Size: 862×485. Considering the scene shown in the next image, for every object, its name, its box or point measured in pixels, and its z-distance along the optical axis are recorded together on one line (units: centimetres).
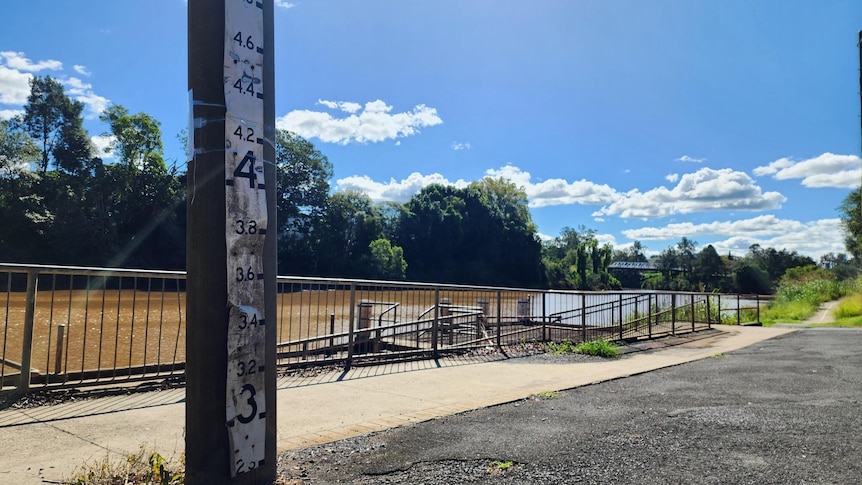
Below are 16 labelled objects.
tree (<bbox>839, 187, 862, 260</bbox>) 5306
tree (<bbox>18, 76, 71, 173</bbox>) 5194
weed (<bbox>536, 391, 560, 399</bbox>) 660
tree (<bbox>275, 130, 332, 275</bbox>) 6188
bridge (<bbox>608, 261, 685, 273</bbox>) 13538
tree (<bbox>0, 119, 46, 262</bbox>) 4322
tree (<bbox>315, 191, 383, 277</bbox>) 6488
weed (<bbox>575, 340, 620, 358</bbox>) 1110
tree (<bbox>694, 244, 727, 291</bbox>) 9799
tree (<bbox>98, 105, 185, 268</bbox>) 4934
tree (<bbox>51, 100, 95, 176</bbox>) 4956
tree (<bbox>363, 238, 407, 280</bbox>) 6562
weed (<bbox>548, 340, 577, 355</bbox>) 1133
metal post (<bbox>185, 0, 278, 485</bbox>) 296
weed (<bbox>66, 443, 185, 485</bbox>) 323
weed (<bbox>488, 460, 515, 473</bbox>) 395
